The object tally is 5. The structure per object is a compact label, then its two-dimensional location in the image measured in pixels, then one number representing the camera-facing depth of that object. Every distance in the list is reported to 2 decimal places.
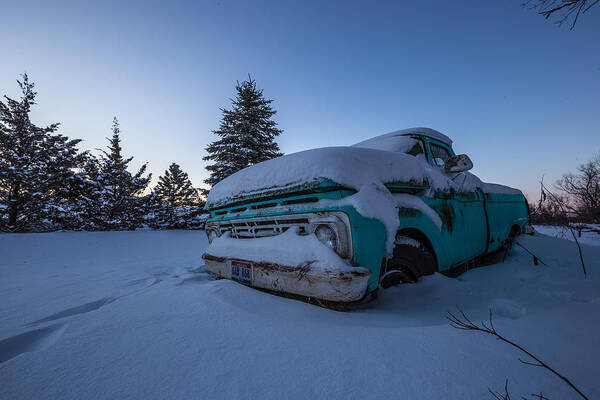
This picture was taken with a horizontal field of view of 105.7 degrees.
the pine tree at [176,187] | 21.16
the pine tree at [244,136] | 13.69
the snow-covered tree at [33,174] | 9.67
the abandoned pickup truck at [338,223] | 1.45
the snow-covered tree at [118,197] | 11.07
